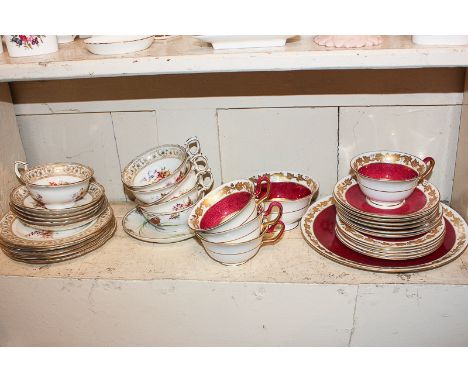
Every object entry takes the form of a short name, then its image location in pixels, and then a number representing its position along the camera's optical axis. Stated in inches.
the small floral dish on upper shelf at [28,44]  41.2
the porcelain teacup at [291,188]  48.8
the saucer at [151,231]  47.8
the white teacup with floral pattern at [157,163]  49.5
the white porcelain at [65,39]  45.6
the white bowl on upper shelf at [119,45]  40.0
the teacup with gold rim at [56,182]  46.3
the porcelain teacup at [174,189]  46.4
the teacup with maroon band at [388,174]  43.8
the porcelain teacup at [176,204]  47.0
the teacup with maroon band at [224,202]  46.3
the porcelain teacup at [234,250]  42.8
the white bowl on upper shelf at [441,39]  37.2
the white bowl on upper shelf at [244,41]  38.8
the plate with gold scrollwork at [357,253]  42.0
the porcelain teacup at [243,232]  42.6
